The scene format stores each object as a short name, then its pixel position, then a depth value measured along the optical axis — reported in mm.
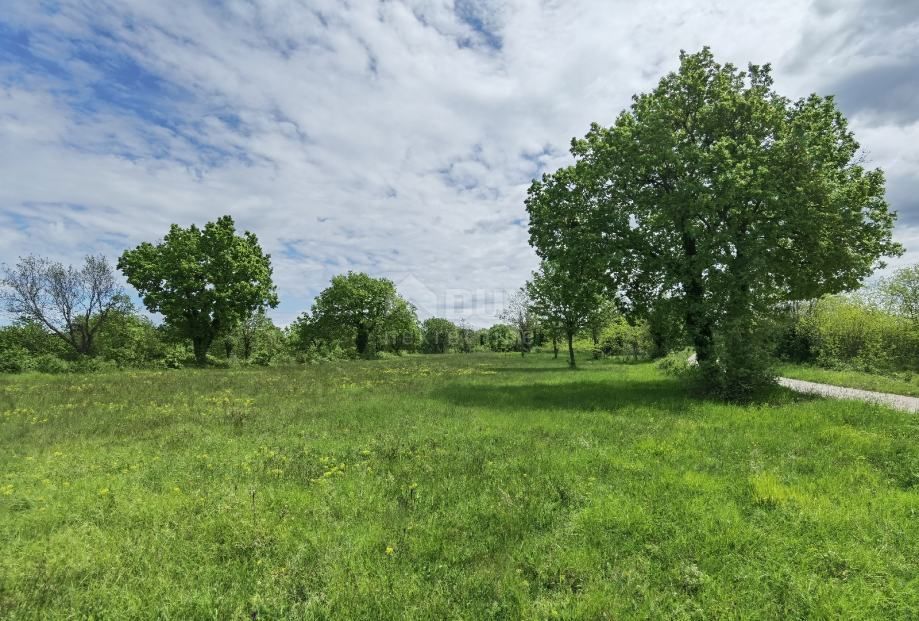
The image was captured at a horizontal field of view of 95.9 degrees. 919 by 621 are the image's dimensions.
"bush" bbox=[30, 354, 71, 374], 32344
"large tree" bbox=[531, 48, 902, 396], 15594
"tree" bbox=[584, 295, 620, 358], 40844
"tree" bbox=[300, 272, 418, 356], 71688
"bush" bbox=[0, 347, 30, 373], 31156
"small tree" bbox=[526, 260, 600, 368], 38644
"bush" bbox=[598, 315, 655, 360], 53344
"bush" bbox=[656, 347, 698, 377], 18712
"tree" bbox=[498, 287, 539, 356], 64500
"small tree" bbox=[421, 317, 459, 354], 121125
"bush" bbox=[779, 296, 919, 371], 22953
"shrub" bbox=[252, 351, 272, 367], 49969
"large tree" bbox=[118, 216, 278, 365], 41281
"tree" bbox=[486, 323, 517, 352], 110812
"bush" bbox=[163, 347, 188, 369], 40469
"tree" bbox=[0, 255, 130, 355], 43562
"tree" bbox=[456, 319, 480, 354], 117938
